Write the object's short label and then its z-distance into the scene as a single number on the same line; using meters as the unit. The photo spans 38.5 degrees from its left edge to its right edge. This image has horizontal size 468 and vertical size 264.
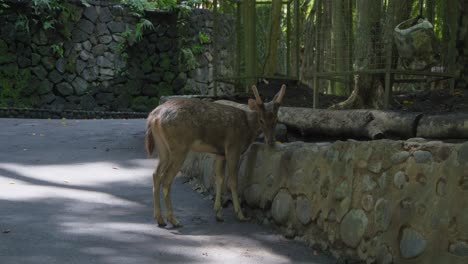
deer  6.52
